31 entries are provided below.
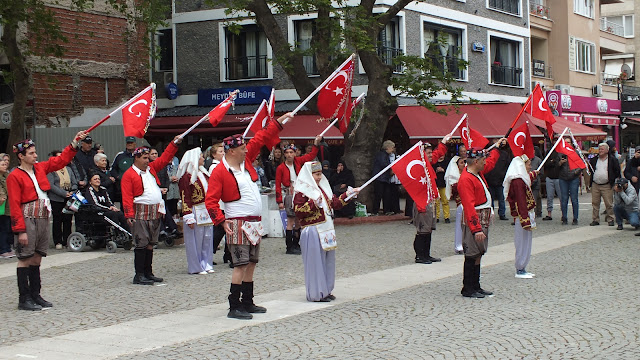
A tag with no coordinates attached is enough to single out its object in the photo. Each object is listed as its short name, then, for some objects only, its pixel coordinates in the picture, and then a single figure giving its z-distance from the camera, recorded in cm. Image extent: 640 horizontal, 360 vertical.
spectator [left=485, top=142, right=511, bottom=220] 2019
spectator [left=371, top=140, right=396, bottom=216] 2022
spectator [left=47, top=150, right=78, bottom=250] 1509
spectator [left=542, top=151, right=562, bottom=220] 1962
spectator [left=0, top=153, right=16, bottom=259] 1420
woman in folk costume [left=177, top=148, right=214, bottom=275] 1223
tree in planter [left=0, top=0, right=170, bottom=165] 1791
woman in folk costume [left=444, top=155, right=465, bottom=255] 1418
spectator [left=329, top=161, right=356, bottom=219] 1953
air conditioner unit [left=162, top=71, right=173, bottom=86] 3184
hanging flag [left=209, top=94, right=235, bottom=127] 1103
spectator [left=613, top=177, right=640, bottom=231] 1731
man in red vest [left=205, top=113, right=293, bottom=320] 859
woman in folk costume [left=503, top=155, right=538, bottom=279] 1107
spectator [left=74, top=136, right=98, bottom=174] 1630
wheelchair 1484
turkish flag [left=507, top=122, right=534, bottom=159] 1190
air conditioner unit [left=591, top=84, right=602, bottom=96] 4247
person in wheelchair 1486
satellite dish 4600
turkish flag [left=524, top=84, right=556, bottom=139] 1371
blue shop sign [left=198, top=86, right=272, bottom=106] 2959
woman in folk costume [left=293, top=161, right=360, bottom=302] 948
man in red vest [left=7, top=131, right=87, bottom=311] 937
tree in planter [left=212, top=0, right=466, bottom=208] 1941
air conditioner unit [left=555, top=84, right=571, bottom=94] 3934
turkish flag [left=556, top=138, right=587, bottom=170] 1396
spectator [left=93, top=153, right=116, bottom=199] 1522
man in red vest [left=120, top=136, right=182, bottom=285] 1112
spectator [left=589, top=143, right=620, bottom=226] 1828
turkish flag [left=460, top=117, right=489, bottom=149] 1257
